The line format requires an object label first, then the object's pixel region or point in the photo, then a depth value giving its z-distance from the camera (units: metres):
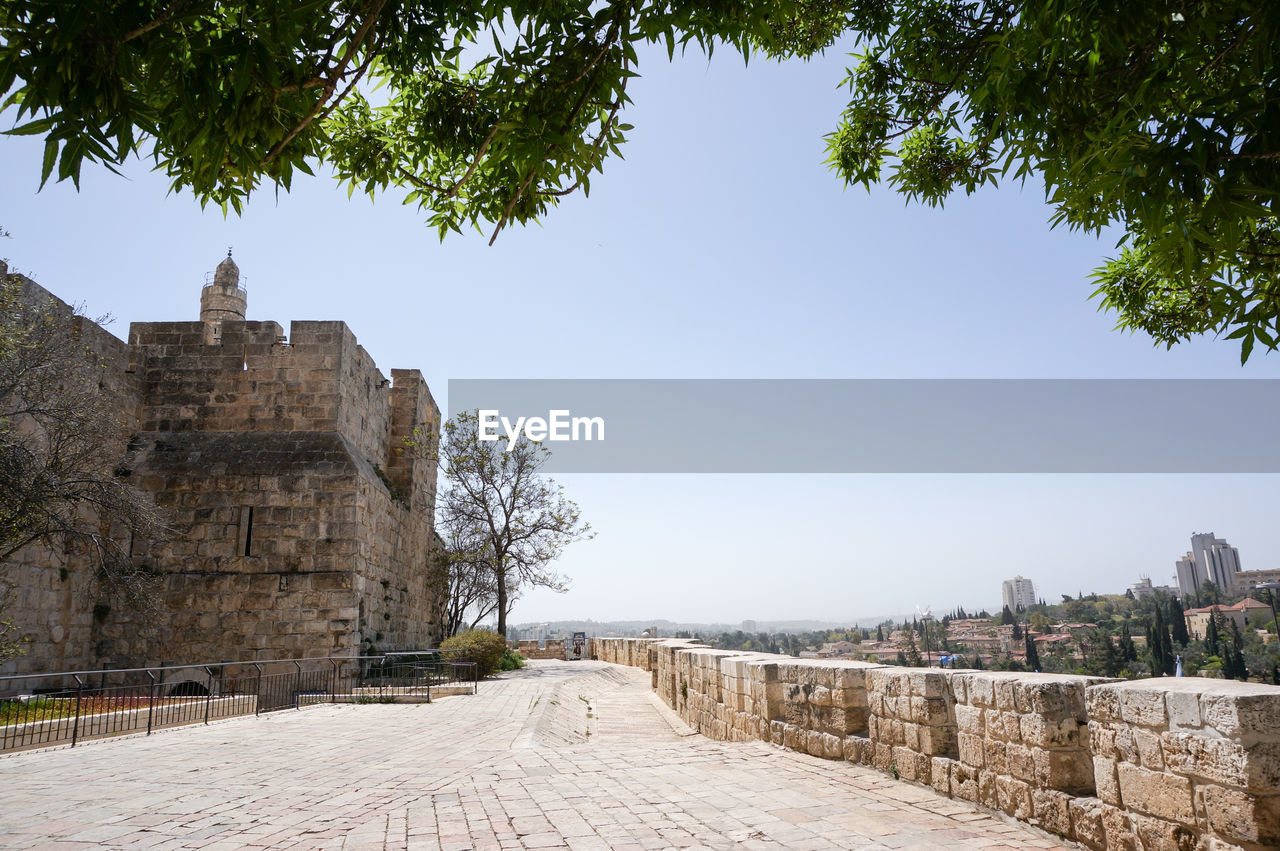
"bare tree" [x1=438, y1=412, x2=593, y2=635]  24.56
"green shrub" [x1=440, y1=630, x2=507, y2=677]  17.57
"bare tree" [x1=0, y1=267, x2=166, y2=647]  9.88
